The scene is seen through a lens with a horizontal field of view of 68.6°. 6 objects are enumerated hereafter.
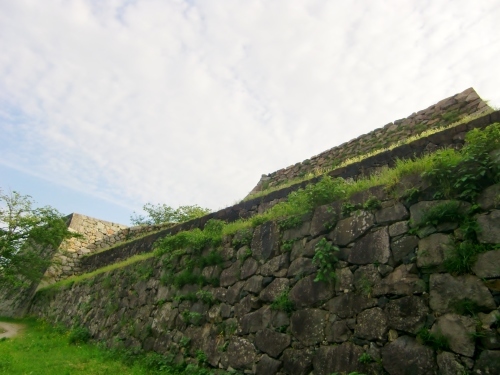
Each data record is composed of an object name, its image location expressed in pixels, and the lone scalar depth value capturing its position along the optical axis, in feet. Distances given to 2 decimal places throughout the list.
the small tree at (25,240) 47.96
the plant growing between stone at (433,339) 11.96
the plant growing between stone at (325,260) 16.63
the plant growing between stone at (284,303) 17.63
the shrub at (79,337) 33.76
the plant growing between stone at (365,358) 13.55
